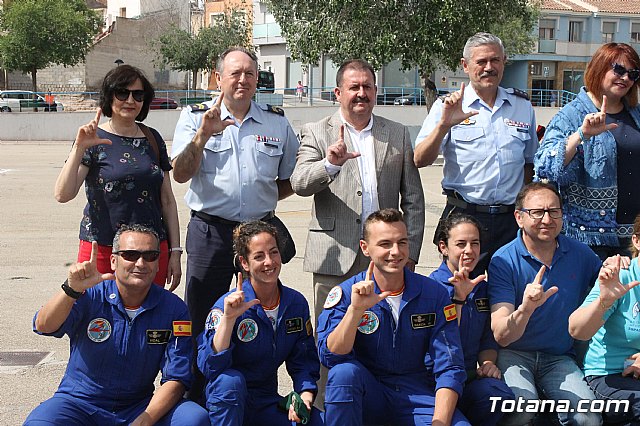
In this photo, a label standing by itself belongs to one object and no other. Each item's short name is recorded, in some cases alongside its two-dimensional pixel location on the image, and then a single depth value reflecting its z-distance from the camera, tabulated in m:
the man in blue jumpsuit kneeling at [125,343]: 3.97
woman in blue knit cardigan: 4.66
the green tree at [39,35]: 44.09
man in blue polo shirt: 4.35
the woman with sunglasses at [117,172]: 4.66
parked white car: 35.47
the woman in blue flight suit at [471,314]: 4.24
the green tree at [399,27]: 20.12
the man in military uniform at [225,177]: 4.87
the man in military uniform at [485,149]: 4.84
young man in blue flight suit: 4.11
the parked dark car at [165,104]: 34.91
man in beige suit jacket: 4.77
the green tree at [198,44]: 48.69
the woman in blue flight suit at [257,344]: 4.02
